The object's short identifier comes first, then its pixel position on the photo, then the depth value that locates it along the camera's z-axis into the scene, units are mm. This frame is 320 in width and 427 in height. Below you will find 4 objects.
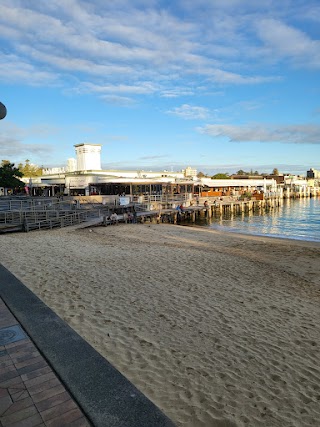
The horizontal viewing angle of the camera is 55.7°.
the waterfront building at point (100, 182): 35469
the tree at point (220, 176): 100238
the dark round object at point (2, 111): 2658
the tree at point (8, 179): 36344
